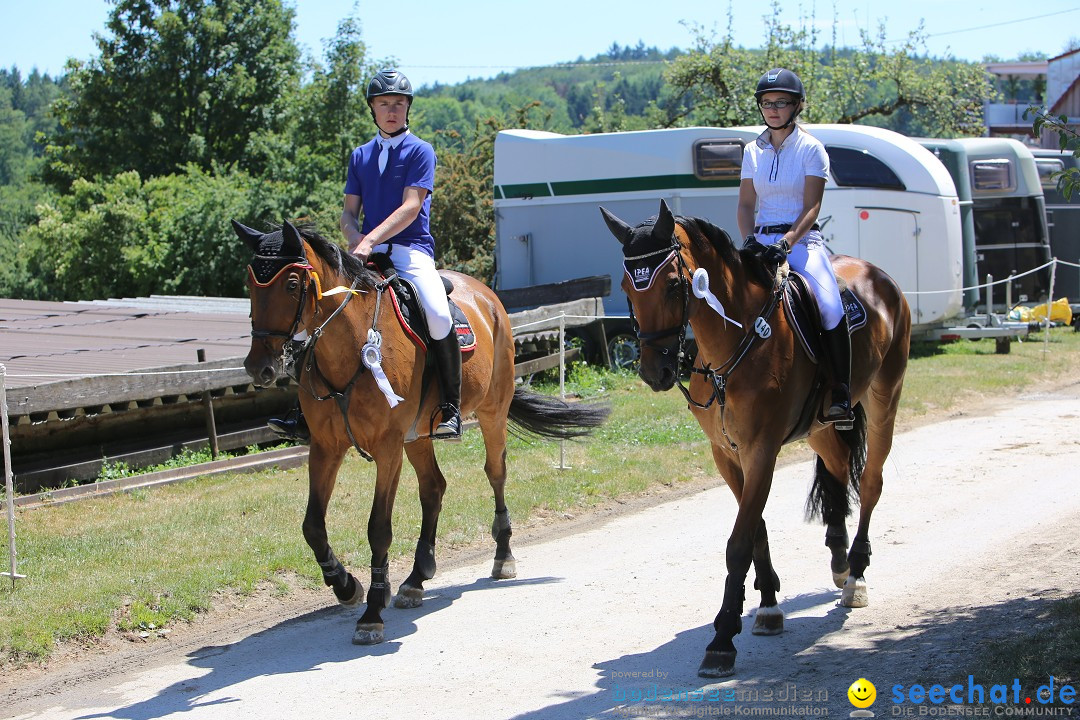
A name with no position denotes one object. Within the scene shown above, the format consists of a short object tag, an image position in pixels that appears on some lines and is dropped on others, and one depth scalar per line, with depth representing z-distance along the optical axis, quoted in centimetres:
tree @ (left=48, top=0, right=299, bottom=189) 3866
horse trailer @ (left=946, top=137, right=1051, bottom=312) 2075
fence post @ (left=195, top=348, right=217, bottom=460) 1084
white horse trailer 1716
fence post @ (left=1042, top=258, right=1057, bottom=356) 1894
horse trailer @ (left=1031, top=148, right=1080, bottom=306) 2341
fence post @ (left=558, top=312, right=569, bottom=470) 1087
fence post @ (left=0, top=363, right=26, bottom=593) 684
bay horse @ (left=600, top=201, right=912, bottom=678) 543
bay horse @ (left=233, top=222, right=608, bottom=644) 601
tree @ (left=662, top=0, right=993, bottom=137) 3127
